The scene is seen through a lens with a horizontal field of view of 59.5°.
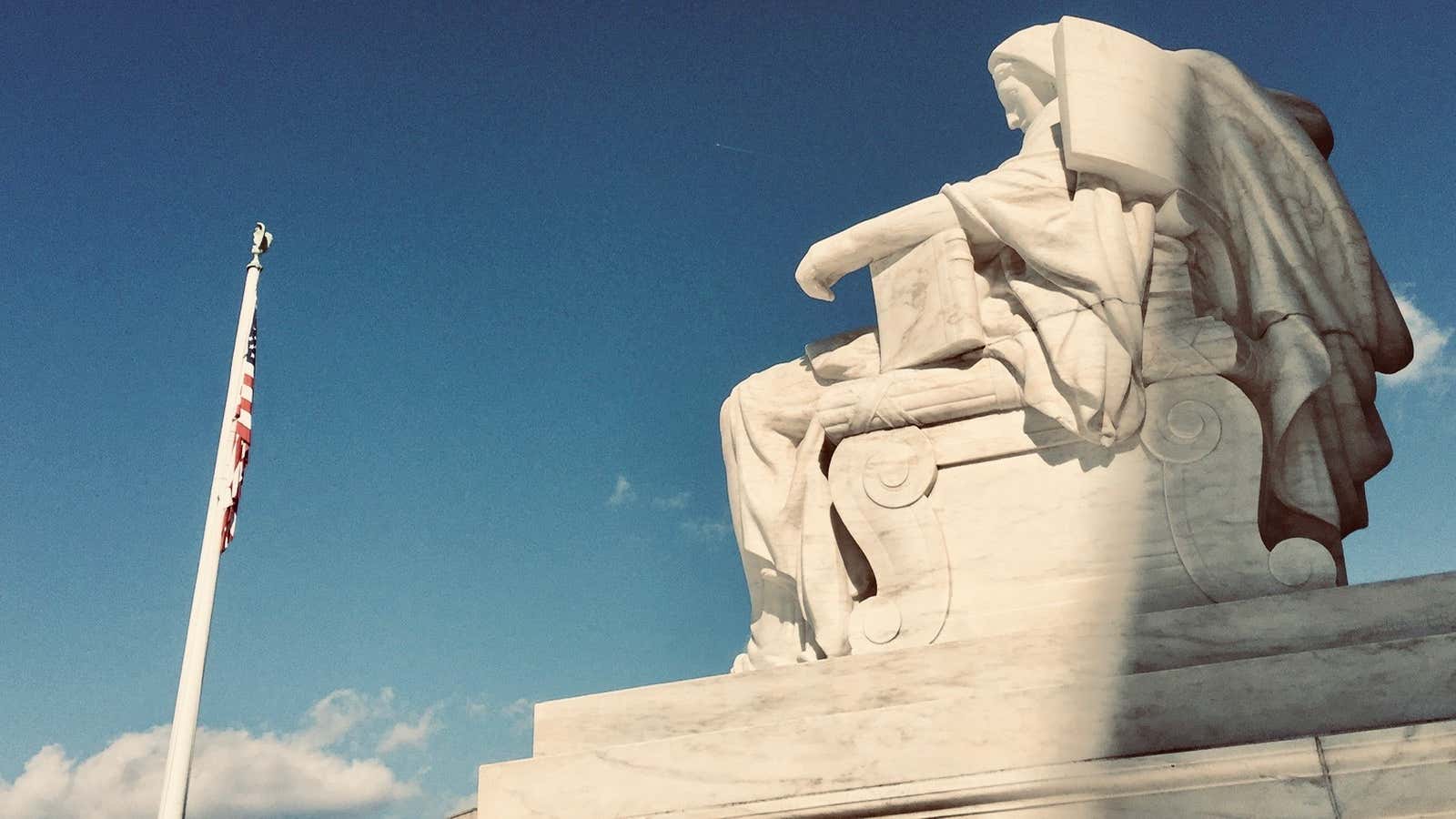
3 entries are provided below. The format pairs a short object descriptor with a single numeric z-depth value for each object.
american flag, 10.90
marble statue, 5.70
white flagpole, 9.89
